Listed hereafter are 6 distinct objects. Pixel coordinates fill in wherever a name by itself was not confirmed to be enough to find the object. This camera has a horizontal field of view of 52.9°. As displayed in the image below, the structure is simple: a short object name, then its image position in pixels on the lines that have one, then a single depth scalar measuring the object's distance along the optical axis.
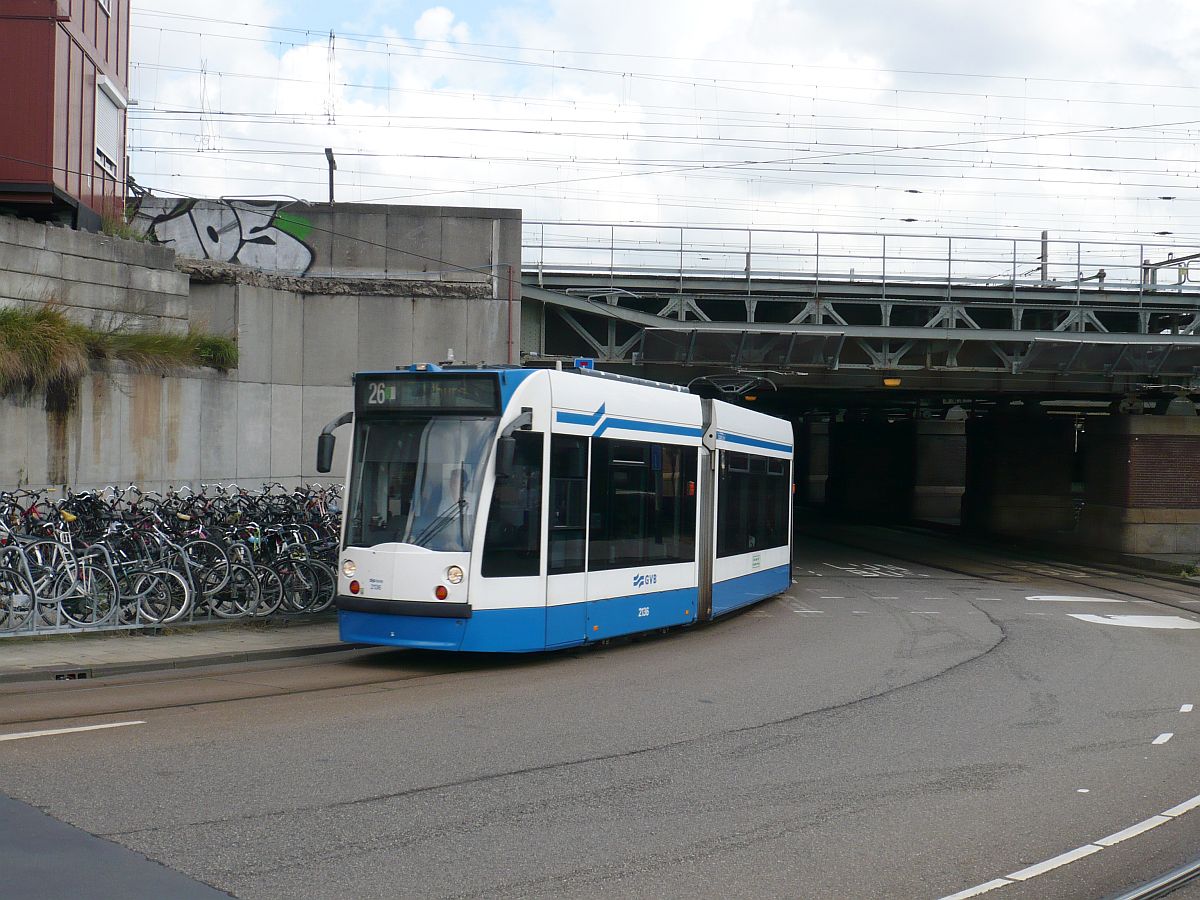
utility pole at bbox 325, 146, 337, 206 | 26.62
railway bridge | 26.11
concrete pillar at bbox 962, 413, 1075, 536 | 40.44
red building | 20.00
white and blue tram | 11.12
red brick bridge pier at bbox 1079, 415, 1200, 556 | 32.53
